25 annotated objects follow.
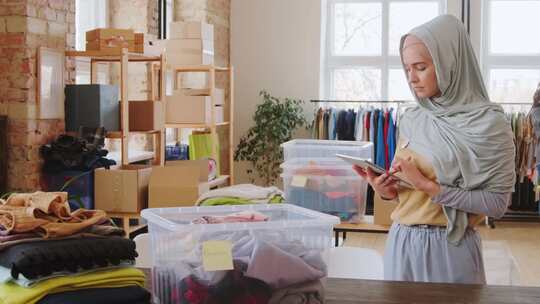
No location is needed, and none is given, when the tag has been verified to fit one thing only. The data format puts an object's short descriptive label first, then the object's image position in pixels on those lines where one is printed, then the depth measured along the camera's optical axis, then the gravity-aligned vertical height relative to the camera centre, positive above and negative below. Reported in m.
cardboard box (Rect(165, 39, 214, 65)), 6.41 +0.40
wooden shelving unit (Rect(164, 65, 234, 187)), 6.14 -0.18
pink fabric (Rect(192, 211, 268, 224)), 1.57 -0.25
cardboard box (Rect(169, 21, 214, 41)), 6.39 +0.58
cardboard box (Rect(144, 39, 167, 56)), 5.11 +0.35
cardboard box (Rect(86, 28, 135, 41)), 4.80 +0.40
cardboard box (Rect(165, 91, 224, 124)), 6.17 -0.08
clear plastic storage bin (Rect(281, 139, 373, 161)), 4.33 -0.28
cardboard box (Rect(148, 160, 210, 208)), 4.39 -0.51
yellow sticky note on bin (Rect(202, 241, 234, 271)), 1.42 -0.30
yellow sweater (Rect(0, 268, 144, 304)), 1.37 -0.35
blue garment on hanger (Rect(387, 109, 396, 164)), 7.38 -0.35
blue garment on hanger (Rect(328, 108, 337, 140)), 7.61 -0.26
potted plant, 7.84 -0.36
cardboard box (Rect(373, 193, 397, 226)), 4.05 -0.59
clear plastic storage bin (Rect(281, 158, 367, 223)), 4.07 -0.47
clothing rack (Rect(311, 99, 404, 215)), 7.57 -0.02
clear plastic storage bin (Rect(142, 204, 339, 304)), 1.47 -0.28
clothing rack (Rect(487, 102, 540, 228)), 7.68 -1.14
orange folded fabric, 1.44 -0.23
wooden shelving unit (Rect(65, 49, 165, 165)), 4.76 +0.08
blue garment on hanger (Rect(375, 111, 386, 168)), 7.40 -0.42
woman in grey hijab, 2.26 -0.19
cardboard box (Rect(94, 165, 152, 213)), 4.54 -0.55
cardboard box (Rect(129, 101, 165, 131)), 5.09 -0.11
